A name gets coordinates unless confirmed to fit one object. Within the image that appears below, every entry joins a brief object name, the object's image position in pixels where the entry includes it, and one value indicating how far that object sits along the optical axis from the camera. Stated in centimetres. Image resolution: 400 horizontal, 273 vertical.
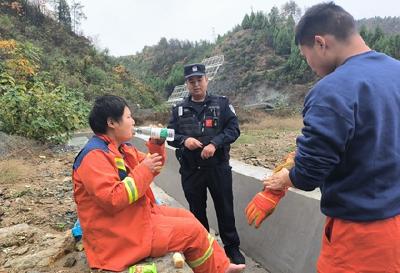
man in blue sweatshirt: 183
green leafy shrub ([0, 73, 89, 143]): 991
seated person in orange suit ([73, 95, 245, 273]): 265
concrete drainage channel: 347
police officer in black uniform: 414
